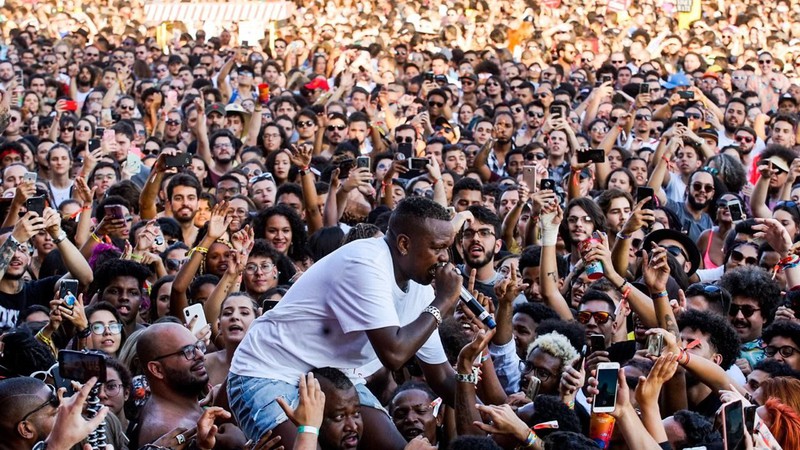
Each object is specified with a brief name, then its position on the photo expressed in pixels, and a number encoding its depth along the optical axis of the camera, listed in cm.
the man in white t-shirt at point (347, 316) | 484
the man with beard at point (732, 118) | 1351
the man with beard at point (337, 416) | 491
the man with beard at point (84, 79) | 1691
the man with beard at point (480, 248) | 811
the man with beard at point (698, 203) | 1016
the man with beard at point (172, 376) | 562
